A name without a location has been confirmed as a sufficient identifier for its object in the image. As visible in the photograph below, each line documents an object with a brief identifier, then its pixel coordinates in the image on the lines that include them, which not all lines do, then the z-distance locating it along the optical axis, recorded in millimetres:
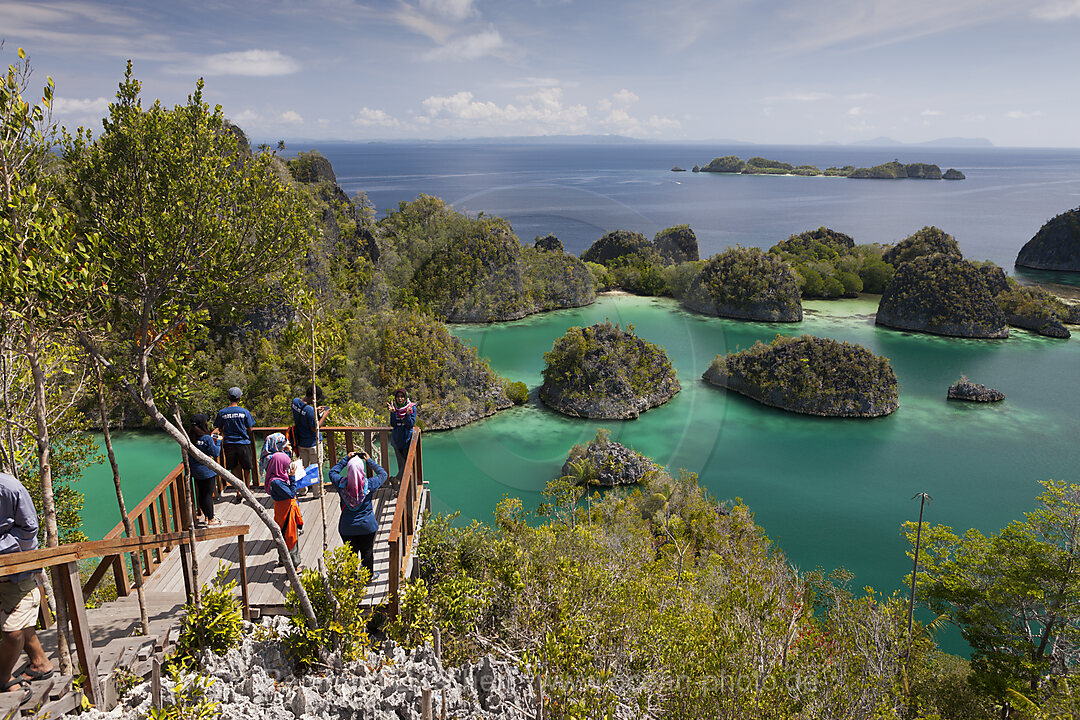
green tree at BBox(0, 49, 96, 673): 5109
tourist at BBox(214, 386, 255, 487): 9867
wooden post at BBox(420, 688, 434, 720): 6910
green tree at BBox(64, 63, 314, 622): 6672
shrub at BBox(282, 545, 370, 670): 7359
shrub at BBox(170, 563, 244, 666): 6957
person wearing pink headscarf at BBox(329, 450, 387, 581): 7926
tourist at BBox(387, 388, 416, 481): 10570
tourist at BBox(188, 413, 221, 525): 9156
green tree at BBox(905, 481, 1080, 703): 14898
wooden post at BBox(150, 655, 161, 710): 6265
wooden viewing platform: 5789
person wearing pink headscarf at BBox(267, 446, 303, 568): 8383
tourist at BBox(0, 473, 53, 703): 5707
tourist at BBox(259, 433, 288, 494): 9172
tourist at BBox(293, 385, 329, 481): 10047
